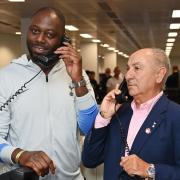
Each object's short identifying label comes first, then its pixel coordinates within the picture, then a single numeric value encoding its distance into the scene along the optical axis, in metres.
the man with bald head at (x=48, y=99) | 1.73
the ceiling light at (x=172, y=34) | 15.77
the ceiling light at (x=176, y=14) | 9.82
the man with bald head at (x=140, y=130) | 1.71
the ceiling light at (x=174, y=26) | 12.59
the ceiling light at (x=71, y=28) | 13.55
